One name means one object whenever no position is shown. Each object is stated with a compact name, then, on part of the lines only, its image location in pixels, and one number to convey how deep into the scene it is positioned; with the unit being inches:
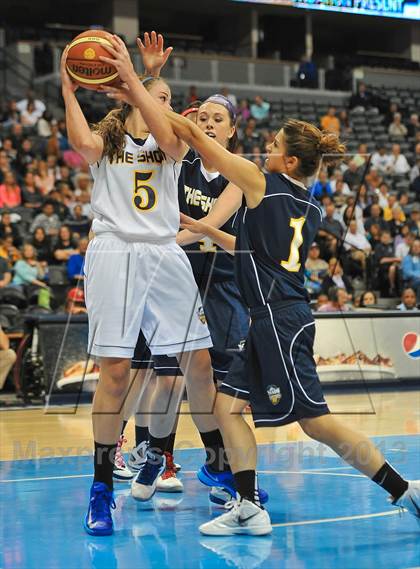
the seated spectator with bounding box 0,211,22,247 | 519.8
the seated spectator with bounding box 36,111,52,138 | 705.6
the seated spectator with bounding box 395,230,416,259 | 624.7
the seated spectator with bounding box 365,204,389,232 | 639.8
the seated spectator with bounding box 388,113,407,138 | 917.2
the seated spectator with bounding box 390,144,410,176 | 810.8
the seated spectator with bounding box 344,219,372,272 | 597.3
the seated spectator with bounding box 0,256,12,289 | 478.9
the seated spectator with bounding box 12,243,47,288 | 485.7
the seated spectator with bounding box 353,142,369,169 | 733.3
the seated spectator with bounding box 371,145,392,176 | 797.2
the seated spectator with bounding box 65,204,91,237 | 565.3
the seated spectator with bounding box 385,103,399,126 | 956.0
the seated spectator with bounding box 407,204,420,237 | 654.5
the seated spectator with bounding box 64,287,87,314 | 445.1
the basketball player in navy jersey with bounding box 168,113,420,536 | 175.9
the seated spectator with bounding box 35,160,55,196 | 617.0
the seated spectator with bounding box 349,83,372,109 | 970.1
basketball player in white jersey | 182.9
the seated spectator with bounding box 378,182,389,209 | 695.7
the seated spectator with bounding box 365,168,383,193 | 717.9
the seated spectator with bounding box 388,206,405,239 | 659.4
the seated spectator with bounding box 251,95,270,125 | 870.9
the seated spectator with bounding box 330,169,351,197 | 669.3
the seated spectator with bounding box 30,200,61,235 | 553.6
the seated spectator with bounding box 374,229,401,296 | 594.5
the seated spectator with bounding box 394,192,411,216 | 697.7
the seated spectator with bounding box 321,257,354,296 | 535.5
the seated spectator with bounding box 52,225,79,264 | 528.1
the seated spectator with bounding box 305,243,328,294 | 540.1
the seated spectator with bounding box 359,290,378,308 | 535.9
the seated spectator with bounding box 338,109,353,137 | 887.1
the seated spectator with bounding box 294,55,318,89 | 1005.2
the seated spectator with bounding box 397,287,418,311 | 523.9
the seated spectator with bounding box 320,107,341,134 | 852.0
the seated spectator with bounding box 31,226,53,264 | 530.6
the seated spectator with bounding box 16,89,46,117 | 730.7
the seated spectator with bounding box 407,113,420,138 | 921.1
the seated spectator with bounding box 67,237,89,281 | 508.4
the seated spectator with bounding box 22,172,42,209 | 593.0
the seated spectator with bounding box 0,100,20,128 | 707.5
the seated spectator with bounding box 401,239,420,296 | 590.6
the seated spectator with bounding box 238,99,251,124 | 839.0
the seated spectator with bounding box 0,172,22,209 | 580.1
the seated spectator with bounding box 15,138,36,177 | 638.5
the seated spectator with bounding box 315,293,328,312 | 501.7
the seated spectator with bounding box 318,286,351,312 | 492.6
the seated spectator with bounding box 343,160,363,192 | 698.2
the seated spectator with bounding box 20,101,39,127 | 716.0
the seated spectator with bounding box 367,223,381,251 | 622.8
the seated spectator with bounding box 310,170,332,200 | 631.2
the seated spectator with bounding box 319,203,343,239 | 586.9
